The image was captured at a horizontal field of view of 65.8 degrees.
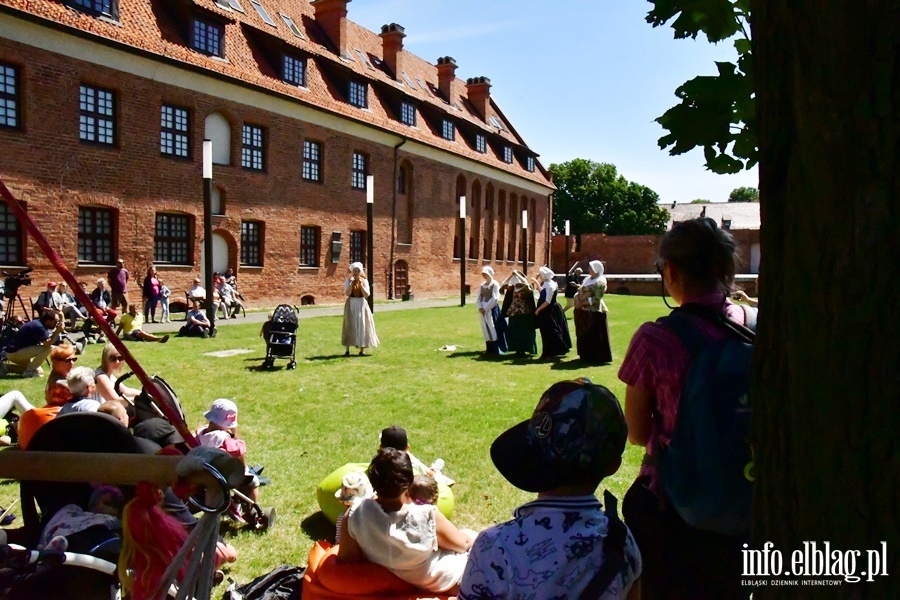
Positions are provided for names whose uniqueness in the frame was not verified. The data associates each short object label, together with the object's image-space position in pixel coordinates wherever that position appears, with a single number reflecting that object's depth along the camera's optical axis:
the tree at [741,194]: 106.60
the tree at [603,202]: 77.62
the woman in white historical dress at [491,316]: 14.03
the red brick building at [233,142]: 18.97
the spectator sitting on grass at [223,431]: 5.16
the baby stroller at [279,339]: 11.99
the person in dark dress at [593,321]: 12.67
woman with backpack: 2.27
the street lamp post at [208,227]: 15.90
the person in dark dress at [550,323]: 13.52
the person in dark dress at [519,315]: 14.05
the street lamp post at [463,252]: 28.56
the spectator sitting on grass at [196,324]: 16.56
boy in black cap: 1.82
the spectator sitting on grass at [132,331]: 15.39
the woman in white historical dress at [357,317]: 13.75
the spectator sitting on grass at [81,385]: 5.48
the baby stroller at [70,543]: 2.74
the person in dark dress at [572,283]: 23.18
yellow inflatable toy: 5.06
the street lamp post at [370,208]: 21.03
